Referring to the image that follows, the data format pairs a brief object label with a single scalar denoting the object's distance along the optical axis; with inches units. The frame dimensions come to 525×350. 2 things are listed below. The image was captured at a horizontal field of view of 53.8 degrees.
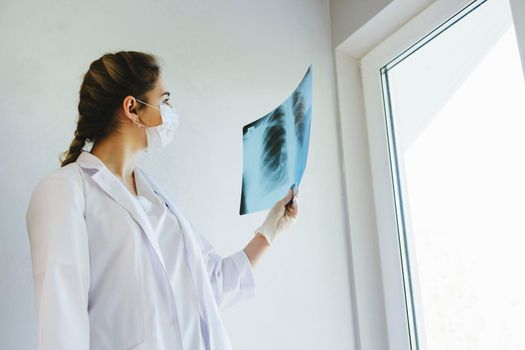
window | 51.7
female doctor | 34.0
